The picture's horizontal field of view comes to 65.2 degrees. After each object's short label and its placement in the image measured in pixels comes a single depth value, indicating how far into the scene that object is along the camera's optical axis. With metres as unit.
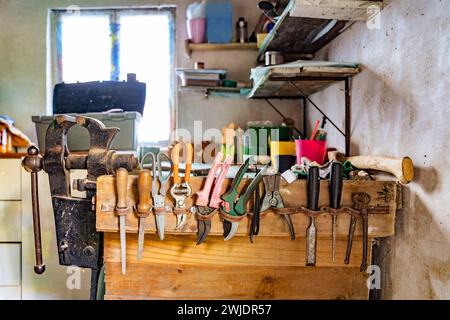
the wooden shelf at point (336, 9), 1.05
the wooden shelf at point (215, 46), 2.22
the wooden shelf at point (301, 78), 1.22
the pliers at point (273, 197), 0.81
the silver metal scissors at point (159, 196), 0.80
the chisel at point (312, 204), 0.81
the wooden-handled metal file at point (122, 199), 0.78
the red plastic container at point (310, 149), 1.26
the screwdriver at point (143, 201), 0.77
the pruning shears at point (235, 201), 0.80
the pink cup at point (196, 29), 2.21
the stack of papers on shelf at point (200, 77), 2.06
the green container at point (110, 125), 1.64
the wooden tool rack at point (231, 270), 0.95
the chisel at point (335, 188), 0.81
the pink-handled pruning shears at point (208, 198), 0.81
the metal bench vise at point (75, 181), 0.84
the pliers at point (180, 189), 0.80
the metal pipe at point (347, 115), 1.34
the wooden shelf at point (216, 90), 2.17
